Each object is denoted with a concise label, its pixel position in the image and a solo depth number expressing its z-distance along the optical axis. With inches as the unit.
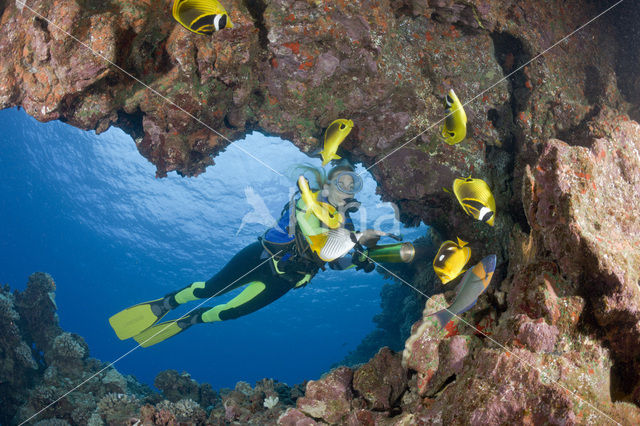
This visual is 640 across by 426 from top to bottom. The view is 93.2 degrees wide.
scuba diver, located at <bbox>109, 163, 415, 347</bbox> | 102.3
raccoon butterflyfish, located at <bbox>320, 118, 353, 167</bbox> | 119.7
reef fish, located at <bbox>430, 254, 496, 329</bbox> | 88.4
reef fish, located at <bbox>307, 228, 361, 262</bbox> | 93.5
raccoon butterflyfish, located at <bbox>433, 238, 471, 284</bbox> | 94.1
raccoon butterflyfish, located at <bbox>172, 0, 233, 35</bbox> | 90.1
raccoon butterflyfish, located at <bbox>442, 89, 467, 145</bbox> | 93.1
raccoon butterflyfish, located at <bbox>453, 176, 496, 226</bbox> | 96.4
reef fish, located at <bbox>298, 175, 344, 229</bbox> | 81.5
